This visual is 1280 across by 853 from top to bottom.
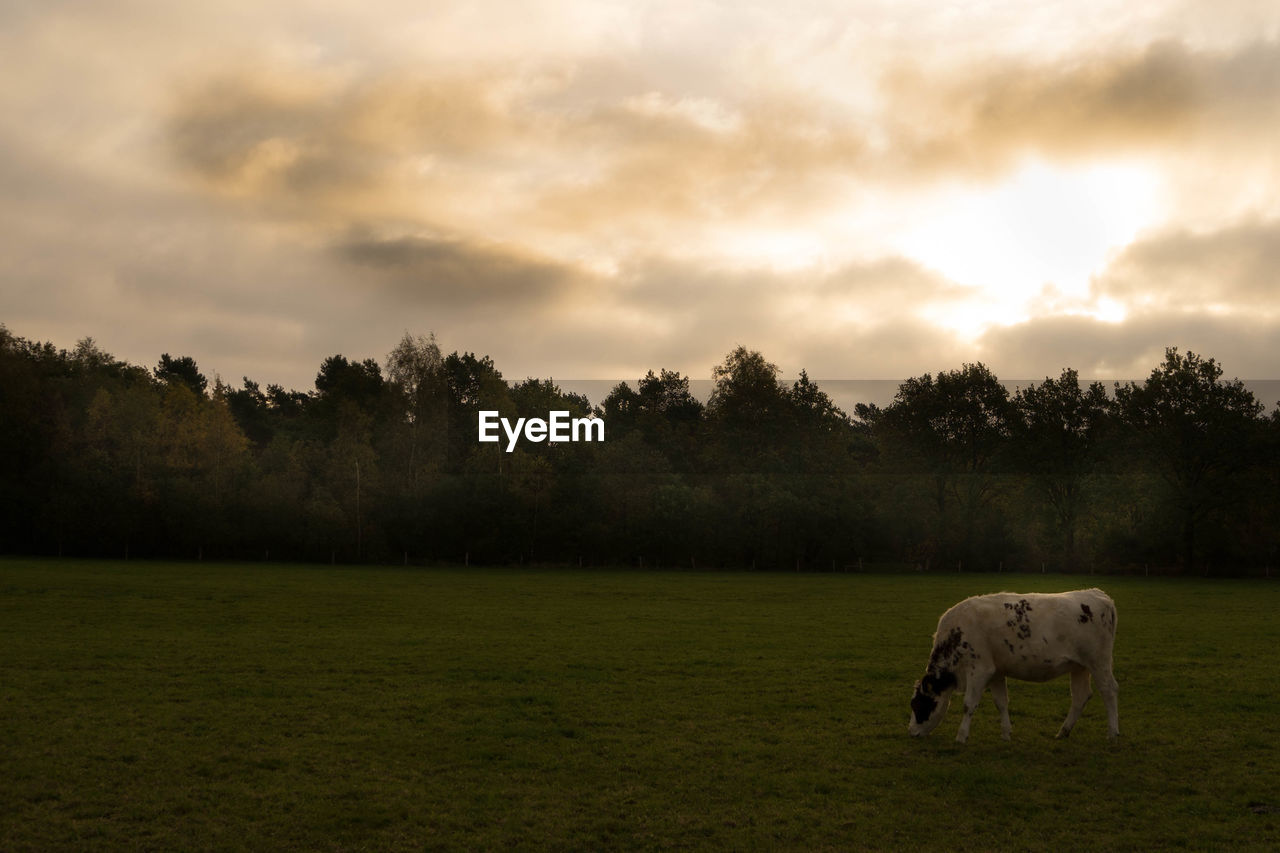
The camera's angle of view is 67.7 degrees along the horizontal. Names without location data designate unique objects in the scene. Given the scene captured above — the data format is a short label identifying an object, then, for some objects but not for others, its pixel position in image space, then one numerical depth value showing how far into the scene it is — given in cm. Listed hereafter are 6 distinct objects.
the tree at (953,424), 10444
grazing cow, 1598
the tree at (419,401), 10531
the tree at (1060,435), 9975
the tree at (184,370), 16625
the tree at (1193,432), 9081
